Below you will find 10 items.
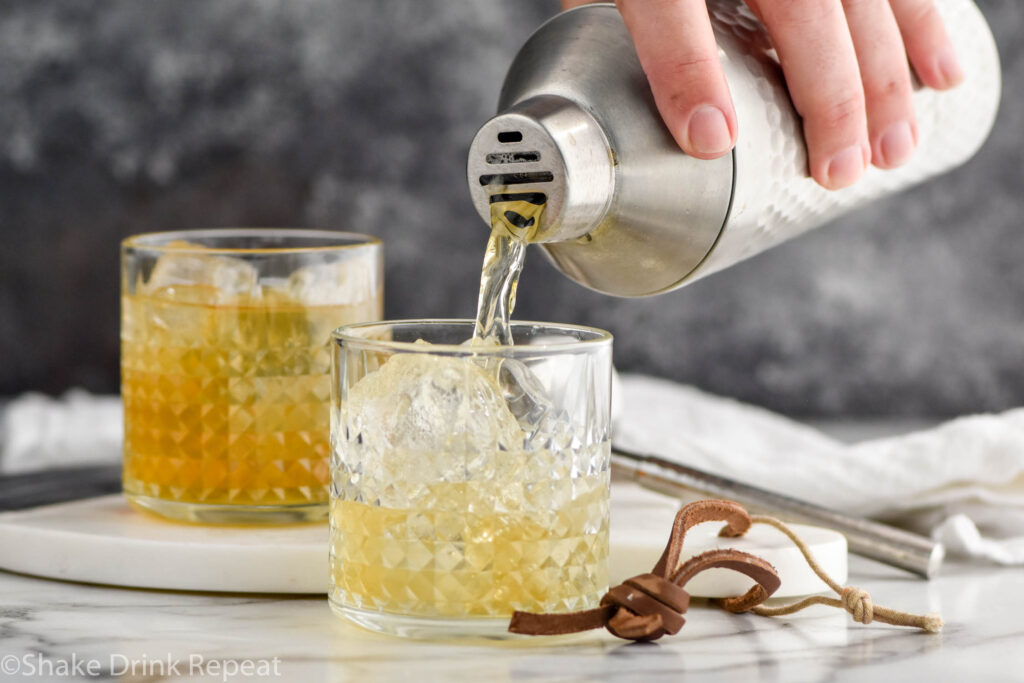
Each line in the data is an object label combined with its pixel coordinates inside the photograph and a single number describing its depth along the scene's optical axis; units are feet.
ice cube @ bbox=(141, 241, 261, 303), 2.79
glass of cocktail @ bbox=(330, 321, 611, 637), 2.43
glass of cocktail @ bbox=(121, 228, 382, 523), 2.79
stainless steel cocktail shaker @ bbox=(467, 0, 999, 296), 2.47
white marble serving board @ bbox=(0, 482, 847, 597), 2.67
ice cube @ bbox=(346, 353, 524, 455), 2.43
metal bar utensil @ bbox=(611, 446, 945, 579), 2.82
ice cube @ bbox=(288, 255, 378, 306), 2.81
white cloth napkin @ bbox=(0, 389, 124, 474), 3.53
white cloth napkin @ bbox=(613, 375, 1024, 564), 2.97
